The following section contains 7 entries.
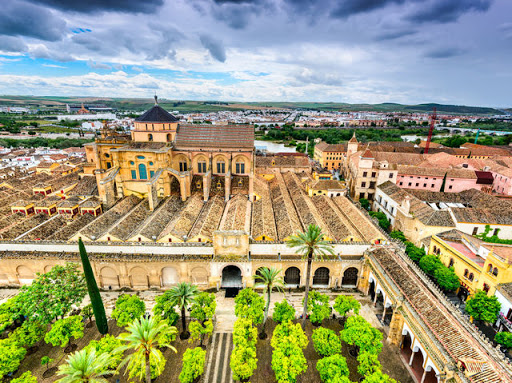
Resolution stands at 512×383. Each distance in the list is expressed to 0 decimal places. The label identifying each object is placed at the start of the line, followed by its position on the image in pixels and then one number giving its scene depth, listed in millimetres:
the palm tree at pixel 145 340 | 19453
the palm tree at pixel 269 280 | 27859
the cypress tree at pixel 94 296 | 26531
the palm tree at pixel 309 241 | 27188
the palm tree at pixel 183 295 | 27438
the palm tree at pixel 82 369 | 17812
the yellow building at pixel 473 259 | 29362
